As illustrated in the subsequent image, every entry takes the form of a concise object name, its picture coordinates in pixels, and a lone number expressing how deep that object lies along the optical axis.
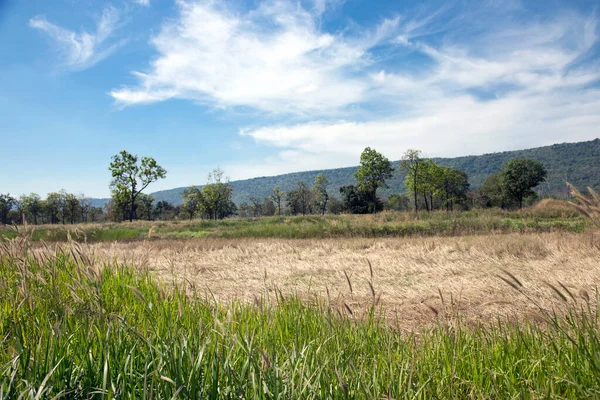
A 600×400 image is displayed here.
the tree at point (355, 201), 86.00
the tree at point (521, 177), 66.50
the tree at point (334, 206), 107.38
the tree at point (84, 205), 89.79
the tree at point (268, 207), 115.44
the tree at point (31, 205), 91.19
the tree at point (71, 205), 83.48
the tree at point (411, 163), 67.66
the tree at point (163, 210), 111.00
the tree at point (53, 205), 89.06
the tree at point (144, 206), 98.12
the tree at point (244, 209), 124.50
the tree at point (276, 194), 104.93
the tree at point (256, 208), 117.38
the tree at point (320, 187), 100.78
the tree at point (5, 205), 88.88
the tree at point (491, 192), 91.56
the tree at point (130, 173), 63.50
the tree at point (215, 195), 80.12
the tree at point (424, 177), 73.88
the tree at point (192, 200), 83.31
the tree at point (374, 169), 67.62
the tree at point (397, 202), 114.88
